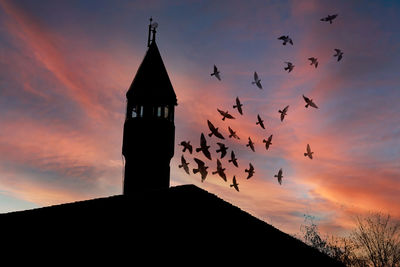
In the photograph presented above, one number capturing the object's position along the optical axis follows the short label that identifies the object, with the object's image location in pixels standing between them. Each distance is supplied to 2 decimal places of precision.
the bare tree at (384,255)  33.44
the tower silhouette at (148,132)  20.91
